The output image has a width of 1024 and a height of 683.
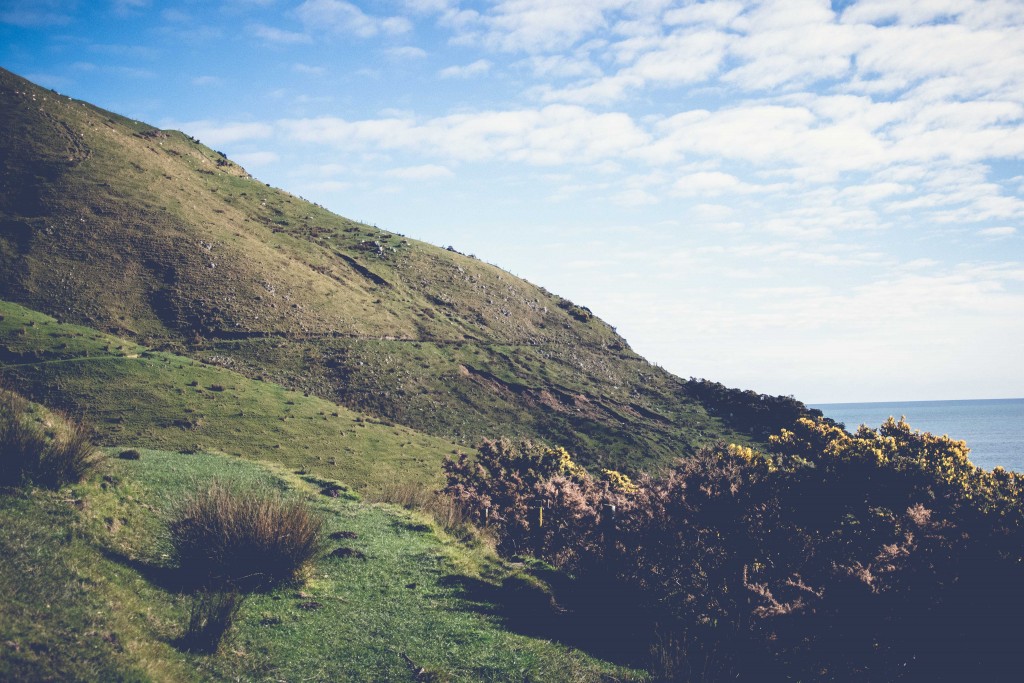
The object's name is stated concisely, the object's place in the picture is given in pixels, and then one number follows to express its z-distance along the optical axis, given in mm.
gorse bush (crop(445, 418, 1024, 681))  12781
